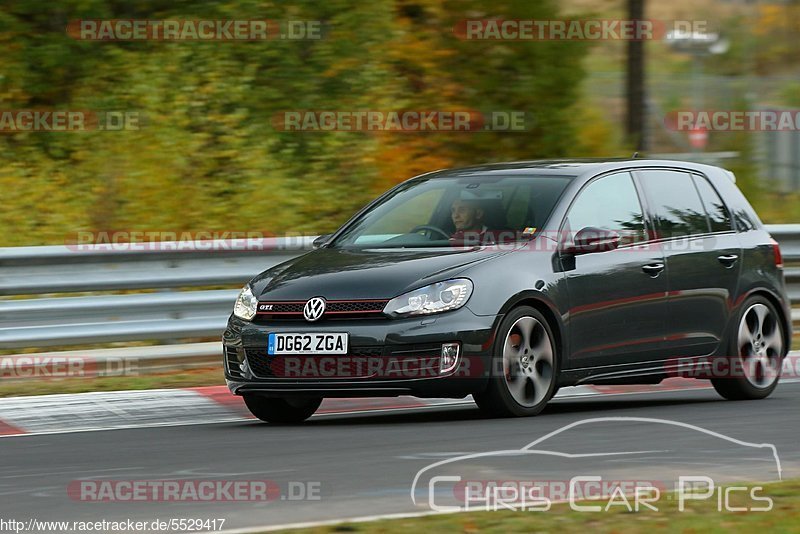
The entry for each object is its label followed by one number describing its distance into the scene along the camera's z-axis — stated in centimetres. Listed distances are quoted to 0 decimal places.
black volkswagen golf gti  1795
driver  1953
